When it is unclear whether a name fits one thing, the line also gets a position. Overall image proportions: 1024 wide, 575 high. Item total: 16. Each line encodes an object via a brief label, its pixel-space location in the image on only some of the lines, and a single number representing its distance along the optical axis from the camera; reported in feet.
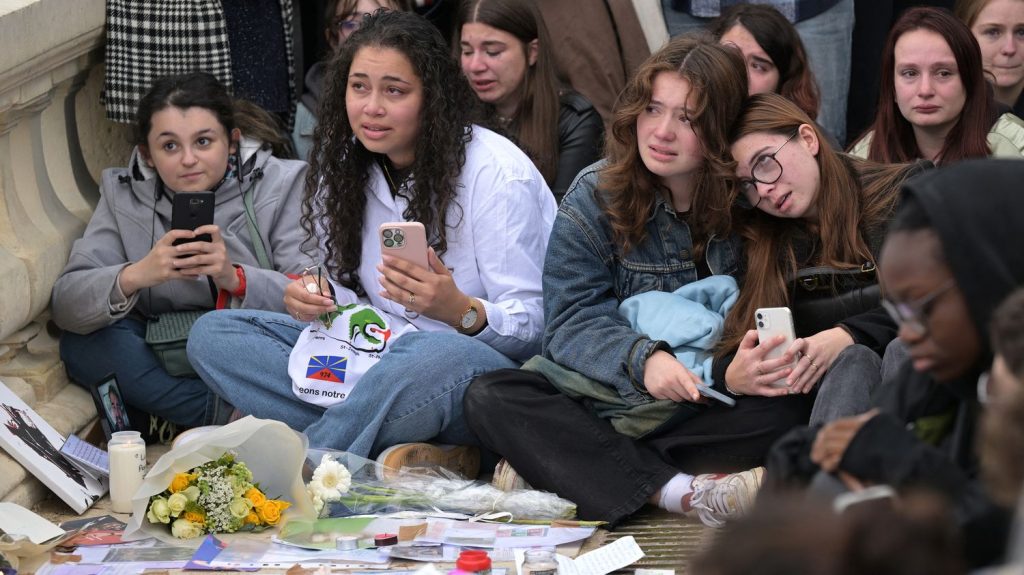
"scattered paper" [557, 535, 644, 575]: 21.39
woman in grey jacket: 28.02
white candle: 25.29
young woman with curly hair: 25.82
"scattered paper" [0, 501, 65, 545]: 22.76
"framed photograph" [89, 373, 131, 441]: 28.19
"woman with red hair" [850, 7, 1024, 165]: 27.35
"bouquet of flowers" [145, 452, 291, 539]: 23.13
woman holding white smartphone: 23.67
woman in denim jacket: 23.82
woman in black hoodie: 13.29
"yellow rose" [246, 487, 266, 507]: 23.56
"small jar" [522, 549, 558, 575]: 21.39
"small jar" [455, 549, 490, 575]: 21.17
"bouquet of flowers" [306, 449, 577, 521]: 24.02
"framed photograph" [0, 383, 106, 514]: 25.17
